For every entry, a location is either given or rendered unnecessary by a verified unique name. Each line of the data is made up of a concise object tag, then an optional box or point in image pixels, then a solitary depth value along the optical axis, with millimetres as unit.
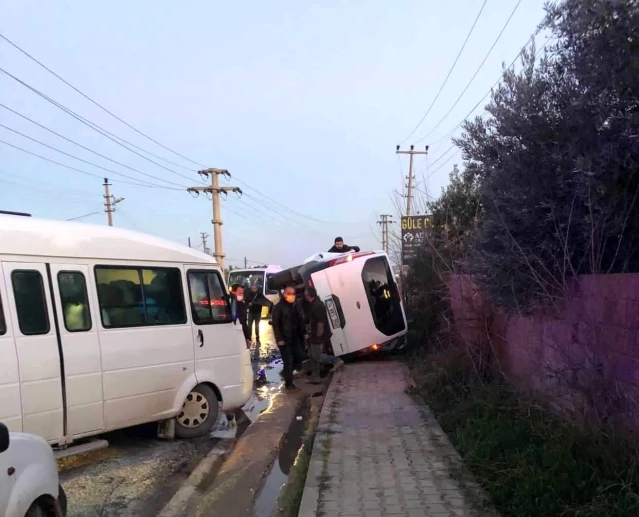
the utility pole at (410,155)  46231
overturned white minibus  12688
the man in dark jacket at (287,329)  10766
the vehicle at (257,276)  29516
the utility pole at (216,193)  39844
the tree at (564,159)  4461
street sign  13700
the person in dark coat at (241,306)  14164
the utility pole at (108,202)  54938
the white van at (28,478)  3340
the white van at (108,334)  5668
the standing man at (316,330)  11750
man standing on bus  14558
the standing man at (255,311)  16406
